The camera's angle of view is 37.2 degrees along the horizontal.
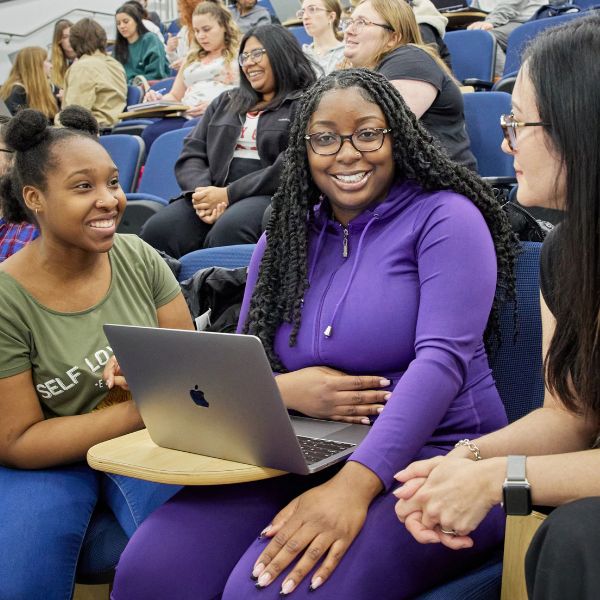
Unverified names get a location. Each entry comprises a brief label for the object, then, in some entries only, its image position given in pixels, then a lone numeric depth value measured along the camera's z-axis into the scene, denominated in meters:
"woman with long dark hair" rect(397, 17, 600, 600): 1.20
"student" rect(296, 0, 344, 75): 4.73
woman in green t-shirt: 1.65
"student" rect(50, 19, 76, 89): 6.47
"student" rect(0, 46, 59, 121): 5.85
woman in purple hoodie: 1.38
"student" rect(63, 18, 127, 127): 5.72
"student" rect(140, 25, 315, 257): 3.15
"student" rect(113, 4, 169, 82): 7.16
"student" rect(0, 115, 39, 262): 2.51
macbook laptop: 1.33
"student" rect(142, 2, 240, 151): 4.76
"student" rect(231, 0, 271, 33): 6.42
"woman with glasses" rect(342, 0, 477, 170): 2.95
